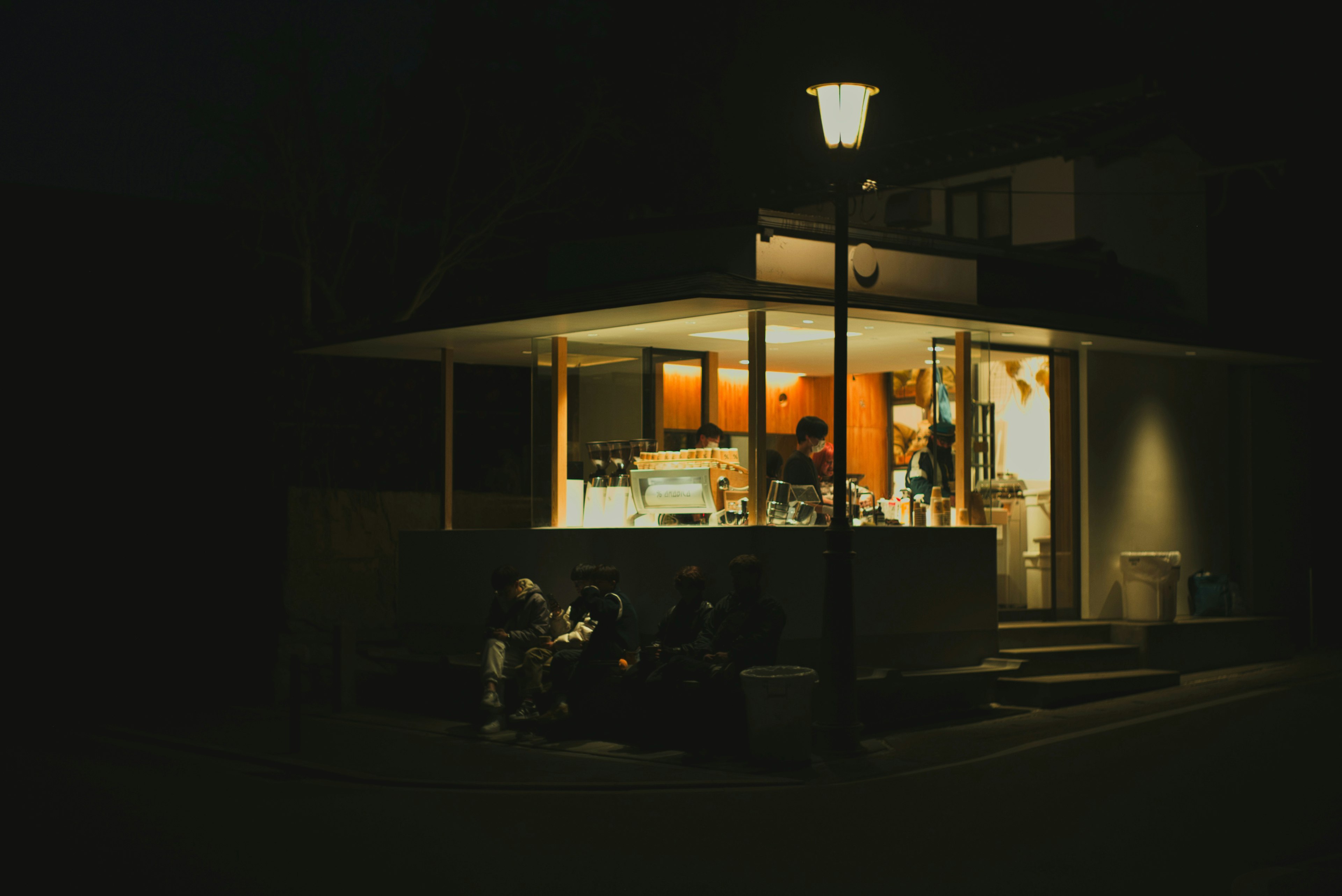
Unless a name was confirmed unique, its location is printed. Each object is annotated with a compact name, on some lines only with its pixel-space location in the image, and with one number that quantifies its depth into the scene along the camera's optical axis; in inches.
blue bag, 614.9
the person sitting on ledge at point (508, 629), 457.1
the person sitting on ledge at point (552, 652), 450.6
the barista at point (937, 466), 512.4
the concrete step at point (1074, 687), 481.4
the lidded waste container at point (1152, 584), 573.6
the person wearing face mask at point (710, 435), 526.9
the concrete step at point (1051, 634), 527.2
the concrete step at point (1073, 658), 512.4
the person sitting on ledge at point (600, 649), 438.3
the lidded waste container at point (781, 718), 376.5
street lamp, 392.8
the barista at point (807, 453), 480.7
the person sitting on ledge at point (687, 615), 428.1
